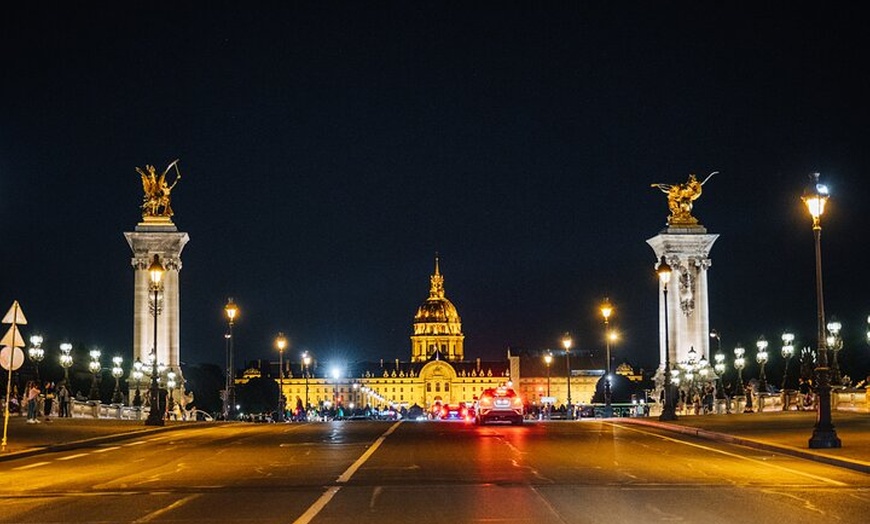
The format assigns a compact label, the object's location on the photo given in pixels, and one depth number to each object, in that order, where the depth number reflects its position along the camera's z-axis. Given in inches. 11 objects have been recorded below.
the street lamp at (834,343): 2664.9
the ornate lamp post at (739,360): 3063.7
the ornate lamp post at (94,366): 3236.7
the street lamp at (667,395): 2122.3
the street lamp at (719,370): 3174.0
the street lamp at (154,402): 2095.2
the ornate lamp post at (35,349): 2711.6
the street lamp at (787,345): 2810.0
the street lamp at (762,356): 2921.3
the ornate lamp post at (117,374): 3029.0
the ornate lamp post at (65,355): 2928.2
